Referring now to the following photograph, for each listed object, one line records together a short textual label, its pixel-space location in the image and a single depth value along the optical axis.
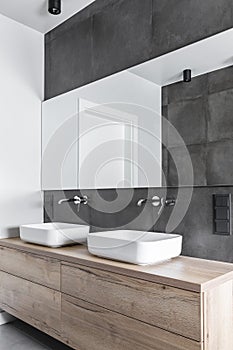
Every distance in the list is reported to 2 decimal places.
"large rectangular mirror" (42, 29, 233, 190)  1.84
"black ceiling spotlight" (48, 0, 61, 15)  2.46
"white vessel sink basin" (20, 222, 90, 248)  2.20
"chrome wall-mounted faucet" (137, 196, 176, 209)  2.05
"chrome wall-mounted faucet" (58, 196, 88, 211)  2.59
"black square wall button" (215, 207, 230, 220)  1.78
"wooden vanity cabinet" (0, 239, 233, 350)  1.40
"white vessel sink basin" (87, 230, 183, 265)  1.61
